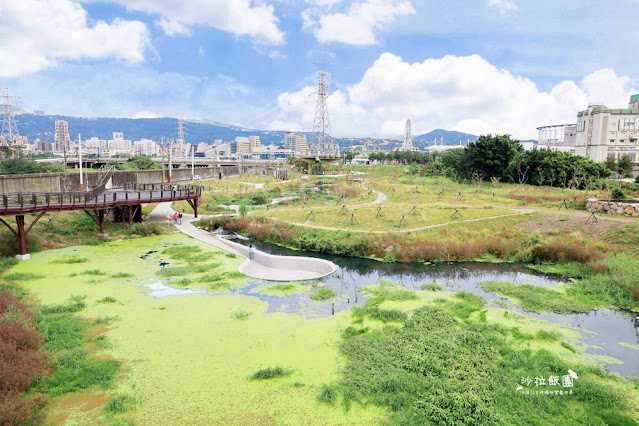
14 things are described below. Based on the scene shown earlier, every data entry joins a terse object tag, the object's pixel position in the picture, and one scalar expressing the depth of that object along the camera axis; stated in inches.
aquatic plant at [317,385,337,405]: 458.0
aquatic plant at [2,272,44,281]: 844.8
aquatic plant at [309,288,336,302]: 802.8
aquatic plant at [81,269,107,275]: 905.5
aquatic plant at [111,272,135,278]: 892.2
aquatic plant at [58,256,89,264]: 991.6
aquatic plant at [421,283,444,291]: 874.4
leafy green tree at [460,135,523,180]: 2461.5
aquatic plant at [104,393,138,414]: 436.1
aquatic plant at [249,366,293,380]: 503.8
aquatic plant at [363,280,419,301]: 805.2
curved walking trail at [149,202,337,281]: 953.1
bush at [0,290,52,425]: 405.4
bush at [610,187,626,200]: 1507.1
